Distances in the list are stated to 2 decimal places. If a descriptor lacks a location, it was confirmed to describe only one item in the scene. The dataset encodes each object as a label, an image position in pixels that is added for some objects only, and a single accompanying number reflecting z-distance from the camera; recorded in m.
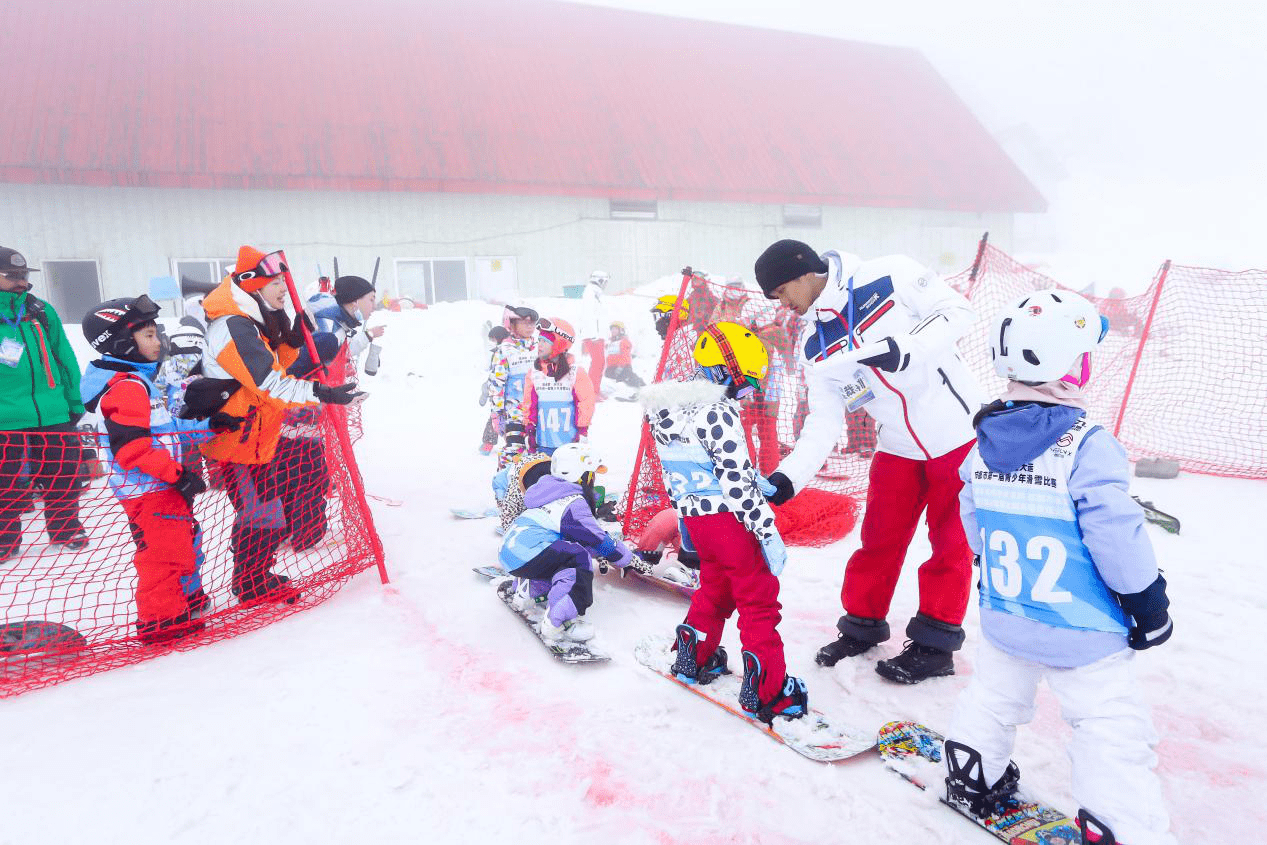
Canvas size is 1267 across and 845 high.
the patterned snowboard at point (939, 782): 2.44
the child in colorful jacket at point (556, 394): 6.12
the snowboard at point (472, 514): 6.49
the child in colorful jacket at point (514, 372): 6.48
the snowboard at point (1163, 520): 5.49
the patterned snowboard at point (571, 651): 3.78
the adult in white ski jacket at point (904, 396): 3.33
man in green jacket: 5.34
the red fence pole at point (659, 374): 4.96
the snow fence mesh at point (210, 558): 3.92
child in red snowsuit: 3.84
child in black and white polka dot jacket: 3.11
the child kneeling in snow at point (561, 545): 4.04
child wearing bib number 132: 2.15
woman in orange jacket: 4.17
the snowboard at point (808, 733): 2.93
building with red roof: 15.08
